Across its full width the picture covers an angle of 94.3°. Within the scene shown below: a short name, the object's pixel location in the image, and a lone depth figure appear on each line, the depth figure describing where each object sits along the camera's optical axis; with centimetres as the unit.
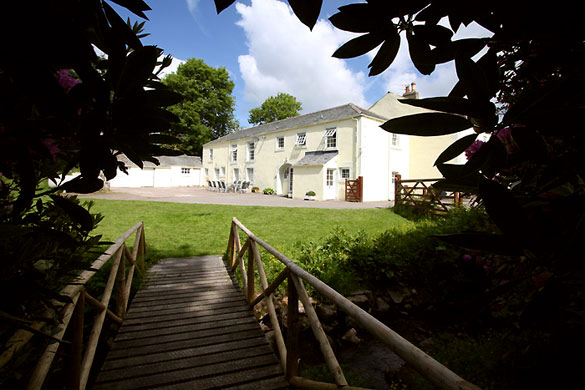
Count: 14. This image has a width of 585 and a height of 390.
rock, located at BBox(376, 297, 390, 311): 499
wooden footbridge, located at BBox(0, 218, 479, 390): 138
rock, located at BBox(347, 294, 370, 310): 477
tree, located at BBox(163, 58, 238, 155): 3152
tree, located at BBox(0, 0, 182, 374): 53
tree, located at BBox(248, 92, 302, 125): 3756
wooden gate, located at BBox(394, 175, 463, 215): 949
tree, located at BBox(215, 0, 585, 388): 52
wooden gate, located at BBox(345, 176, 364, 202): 1575
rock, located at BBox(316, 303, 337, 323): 467
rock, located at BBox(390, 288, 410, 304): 516
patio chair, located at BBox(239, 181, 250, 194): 2125
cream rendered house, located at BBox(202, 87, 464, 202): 1631
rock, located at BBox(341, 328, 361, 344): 444
